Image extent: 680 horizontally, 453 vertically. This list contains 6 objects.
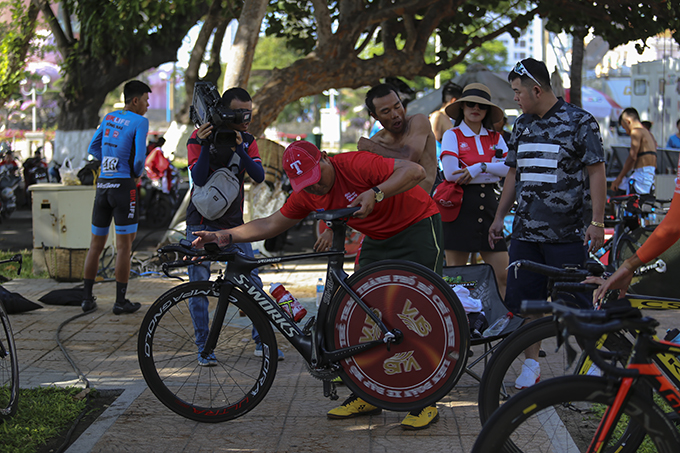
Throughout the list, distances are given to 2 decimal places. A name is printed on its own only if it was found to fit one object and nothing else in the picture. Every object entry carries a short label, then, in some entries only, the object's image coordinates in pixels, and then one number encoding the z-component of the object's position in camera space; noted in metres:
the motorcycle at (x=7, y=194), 16.08
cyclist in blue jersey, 6.57
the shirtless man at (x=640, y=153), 9.82
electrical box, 8.39
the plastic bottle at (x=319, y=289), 6.70
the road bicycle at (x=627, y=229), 7.25
